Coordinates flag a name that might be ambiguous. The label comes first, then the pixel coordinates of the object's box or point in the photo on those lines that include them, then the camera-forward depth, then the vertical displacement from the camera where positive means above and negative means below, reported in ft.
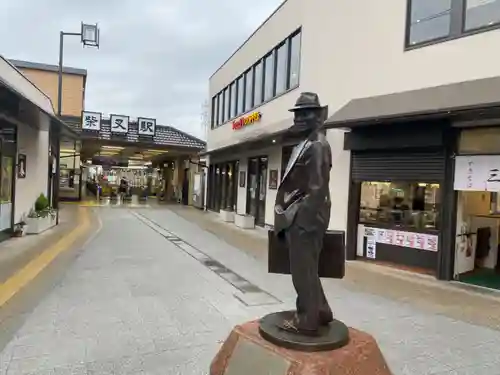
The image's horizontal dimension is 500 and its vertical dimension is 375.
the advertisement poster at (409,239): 27.57 -3.42
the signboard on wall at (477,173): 22.72 +0.88
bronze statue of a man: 10.62 -0.76
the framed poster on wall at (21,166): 37.48 +0.14
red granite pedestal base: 9.75 -4.19
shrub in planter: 38.68 -4.55
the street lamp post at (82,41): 53.67 +16.21
